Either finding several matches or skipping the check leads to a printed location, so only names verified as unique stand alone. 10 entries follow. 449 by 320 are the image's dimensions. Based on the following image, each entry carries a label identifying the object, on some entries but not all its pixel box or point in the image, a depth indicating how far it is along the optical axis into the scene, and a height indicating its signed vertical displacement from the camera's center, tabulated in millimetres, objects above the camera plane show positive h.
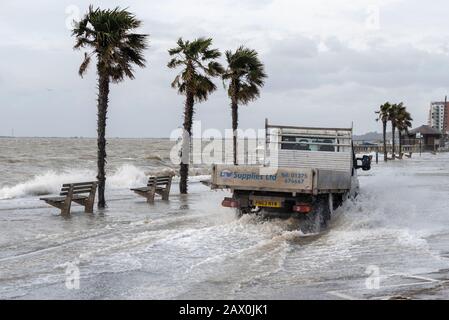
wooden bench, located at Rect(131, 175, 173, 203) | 23688 -1866
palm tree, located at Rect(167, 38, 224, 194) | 25500 +2844
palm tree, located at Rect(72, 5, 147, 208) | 19531 +3090
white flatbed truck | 14039 -834
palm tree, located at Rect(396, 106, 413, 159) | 87438 +3576
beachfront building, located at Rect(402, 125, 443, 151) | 123500 +1369
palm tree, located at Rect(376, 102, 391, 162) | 81438 +3975
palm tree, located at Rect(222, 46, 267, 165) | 31805 +3546
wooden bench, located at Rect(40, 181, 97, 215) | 18578 -1748
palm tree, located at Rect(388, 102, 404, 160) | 82500 +3872
